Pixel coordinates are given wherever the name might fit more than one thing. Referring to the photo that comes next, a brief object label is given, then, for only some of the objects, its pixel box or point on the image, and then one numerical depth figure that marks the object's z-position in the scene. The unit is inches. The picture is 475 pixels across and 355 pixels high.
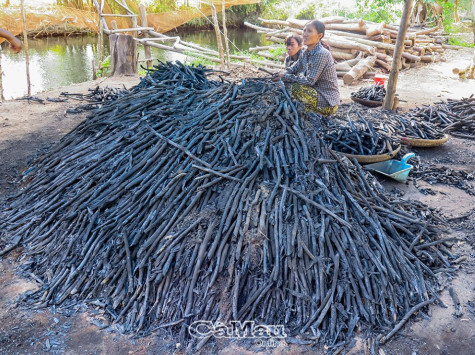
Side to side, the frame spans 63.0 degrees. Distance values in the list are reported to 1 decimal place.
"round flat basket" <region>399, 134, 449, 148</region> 227.0
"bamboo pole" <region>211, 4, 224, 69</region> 366.0
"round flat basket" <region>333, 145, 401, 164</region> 190.1
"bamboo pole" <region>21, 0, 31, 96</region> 323.2
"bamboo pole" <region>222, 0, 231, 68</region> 385.0
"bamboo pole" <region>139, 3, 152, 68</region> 413.6
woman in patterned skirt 178.2
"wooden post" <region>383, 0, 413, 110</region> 265.4
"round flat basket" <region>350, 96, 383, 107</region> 295.9
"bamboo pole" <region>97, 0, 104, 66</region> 383.9
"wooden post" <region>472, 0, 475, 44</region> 393.9
